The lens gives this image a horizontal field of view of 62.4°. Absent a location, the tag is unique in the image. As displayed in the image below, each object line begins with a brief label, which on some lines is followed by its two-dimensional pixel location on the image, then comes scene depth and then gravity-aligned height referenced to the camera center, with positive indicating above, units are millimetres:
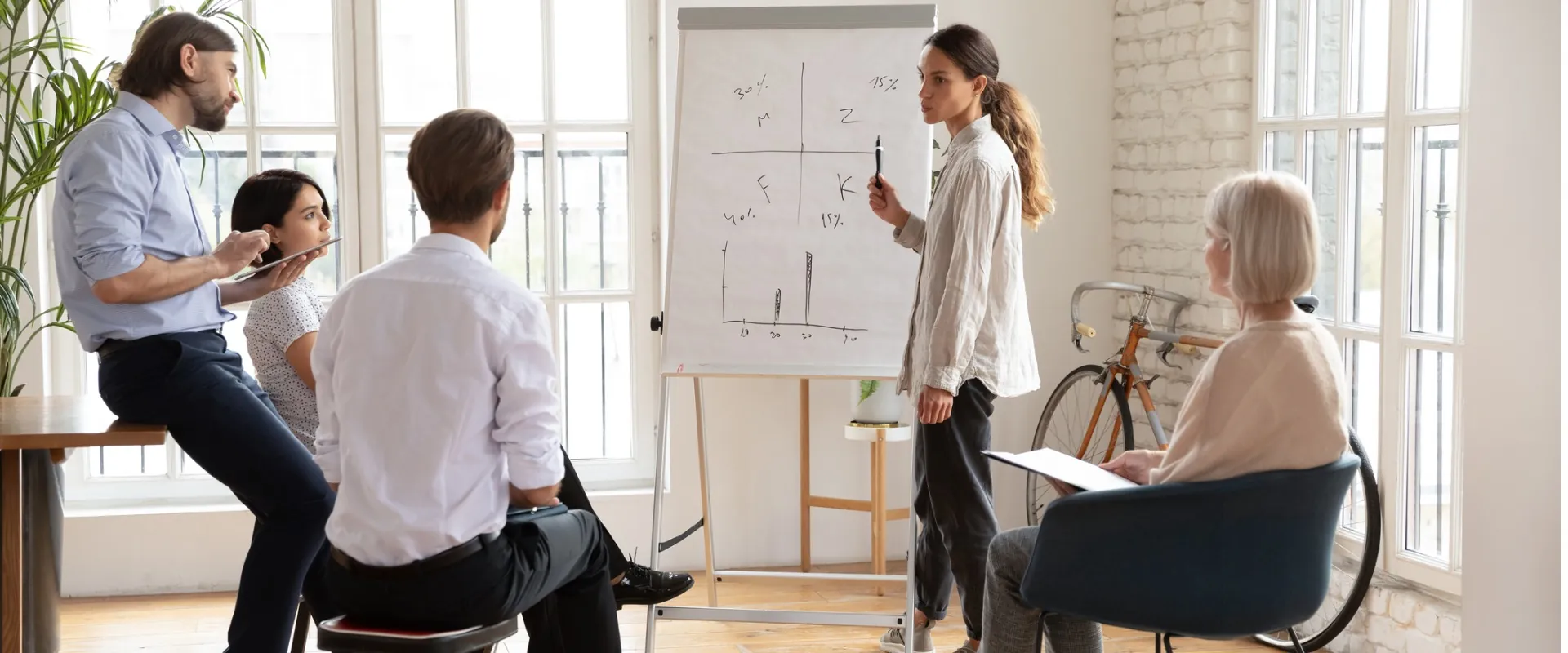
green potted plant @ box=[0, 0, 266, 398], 3264 +391
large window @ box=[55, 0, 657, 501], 3959 +374
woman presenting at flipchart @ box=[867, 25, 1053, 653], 2738 -61
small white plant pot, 3861 -422
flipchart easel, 3109 +186
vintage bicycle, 3172 -523
